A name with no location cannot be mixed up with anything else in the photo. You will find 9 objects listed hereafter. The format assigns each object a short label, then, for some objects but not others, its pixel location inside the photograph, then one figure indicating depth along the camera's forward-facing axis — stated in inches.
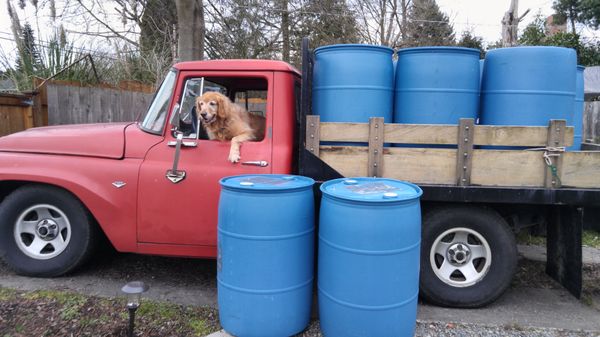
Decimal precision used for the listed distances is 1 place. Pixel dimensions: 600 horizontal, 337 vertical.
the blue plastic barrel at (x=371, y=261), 94.9
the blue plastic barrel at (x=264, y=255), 101.1
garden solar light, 100.6
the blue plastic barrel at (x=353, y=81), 122.3
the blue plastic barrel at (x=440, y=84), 121.9
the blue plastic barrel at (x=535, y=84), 118.4
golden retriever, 128.3
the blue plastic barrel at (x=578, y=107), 135.0
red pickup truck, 123.1
